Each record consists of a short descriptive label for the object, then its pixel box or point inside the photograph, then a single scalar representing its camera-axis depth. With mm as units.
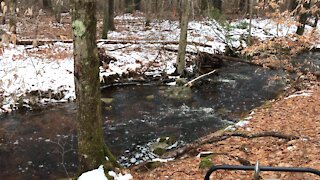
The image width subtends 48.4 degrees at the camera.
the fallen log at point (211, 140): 7218
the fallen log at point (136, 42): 18633
